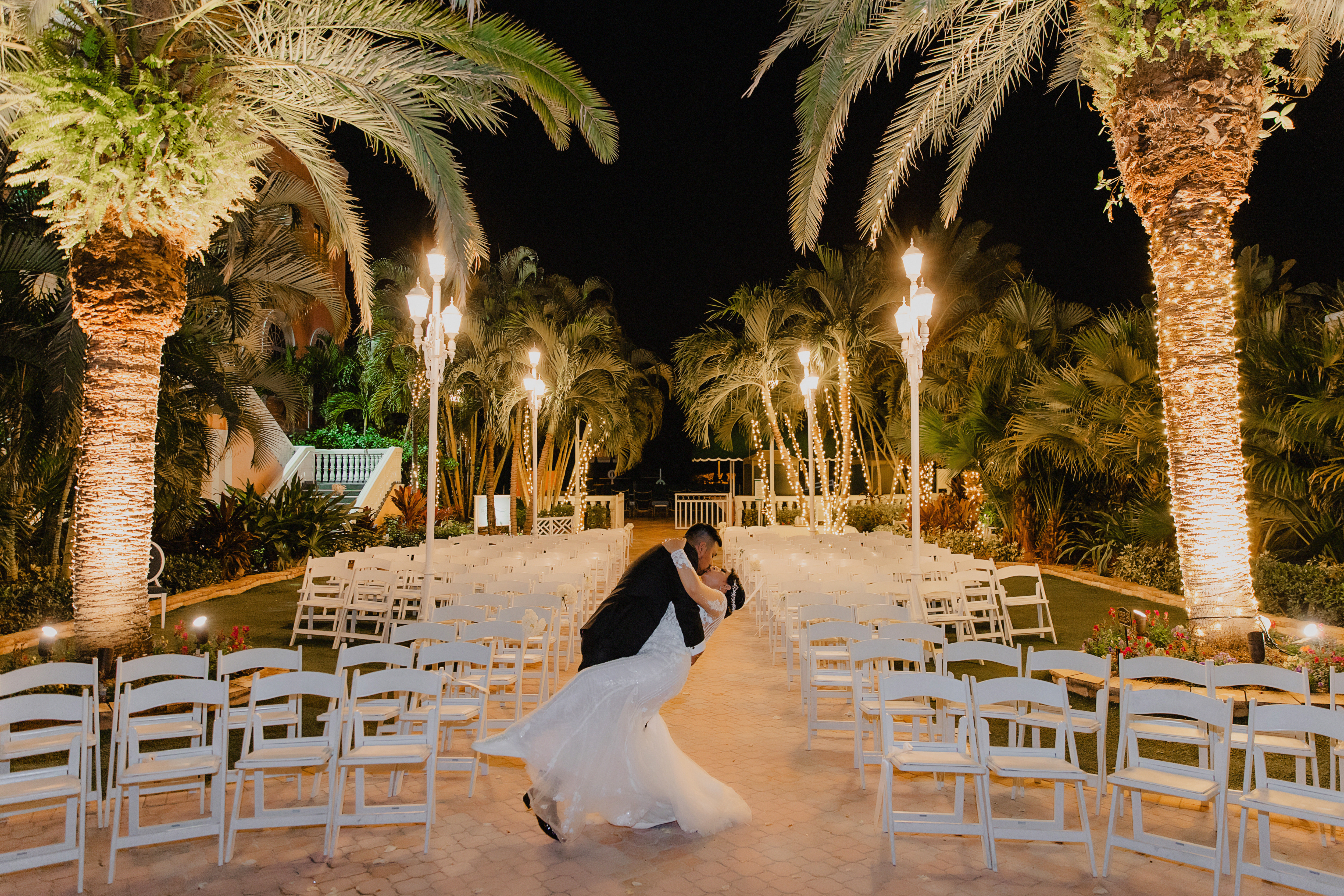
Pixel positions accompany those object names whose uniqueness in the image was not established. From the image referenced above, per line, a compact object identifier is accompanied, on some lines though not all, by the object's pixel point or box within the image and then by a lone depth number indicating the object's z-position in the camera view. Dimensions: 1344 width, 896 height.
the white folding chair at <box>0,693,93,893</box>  3.88
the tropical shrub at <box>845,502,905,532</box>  21.45
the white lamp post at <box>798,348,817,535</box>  15.33
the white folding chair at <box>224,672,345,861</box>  4.32
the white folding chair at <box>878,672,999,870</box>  4.22
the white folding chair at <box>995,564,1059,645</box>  9.30
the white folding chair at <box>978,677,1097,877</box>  4.16
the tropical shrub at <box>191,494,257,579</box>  13.63
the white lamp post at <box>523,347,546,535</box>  15.28
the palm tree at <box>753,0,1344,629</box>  6.72
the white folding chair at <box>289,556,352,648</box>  9.50
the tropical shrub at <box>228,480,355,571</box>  14.66
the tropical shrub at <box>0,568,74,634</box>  9.27
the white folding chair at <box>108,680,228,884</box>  4.14
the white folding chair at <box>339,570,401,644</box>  9.27
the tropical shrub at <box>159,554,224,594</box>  12.33
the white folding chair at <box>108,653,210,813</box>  4.60
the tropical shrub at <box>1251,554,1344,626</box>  9.09
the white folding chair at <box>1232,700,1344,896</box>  3.61
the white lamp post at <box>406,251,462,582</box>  8.62
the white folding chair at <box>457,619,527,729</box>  6.04
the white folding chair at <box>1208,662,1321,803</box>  4.55
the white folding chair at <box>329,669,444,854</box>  4.34
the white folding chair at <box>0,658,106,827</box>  4.41
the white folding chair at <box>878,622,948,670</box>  6.04
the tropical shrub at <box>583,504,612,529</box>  23.42
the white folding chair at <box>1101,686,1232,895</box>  3.90
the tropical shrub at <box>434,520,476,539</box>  19.88
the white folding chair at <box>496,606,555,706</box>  6.57
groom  4.66
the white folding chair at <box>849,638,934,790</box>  5.14
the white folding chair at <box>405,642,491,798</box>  5.12
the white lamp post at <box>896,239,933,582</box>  8.91
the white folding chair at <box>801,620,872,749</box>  6.09
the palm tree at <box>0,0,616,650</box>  5.85
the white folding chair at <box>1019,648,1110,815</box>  4.59
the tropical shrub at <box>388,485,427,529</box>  20.95
